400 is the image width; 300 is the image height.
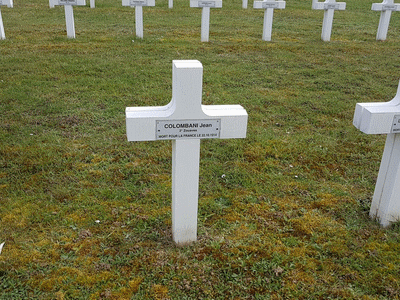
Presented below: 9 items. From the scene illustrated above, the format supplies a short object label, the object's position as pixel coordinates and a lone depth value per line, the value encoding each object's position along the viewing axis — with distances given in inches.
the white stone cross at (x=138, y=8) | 410.5
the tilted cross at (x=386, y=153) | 128.8
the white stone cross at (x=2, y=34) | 396.3
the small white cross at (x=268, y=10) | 435.8
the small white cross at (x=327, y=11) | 446.0
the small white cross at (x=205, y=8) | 421.4
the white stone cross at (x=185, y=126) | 115.2
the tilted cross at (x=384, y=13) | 457.0
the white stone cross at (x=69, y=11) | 402.9
